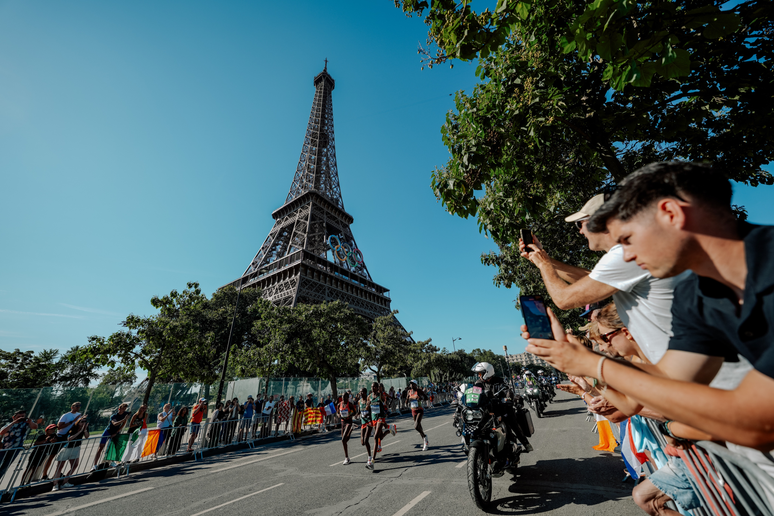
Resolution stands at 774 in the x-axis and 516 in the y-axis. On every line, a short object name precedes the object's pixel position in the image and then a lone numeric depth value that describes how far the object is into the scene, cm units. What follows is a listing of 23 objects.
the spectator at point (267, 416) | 1404
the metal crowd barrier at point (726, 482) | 141
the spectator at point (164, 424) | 985
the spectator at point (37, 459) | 687
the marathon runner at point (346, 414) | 787
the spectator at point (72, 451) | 725
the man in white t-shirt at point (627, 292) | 177
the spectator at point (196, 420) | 1040
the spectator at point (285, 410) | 1577
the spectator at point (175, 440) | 1005
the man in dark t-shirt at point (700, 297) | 94
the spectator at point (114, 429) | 819
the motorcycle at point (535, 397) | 1274
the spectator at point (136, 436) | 866
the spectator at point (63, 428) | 730
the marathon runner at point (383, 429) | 750
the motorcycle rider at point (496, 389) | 527
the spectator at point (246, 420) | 1267
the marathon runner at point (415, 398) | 940
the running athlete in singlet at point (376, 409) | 757
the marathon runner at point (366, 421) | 723
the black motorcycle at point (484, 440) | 420
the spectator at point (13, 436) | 673
